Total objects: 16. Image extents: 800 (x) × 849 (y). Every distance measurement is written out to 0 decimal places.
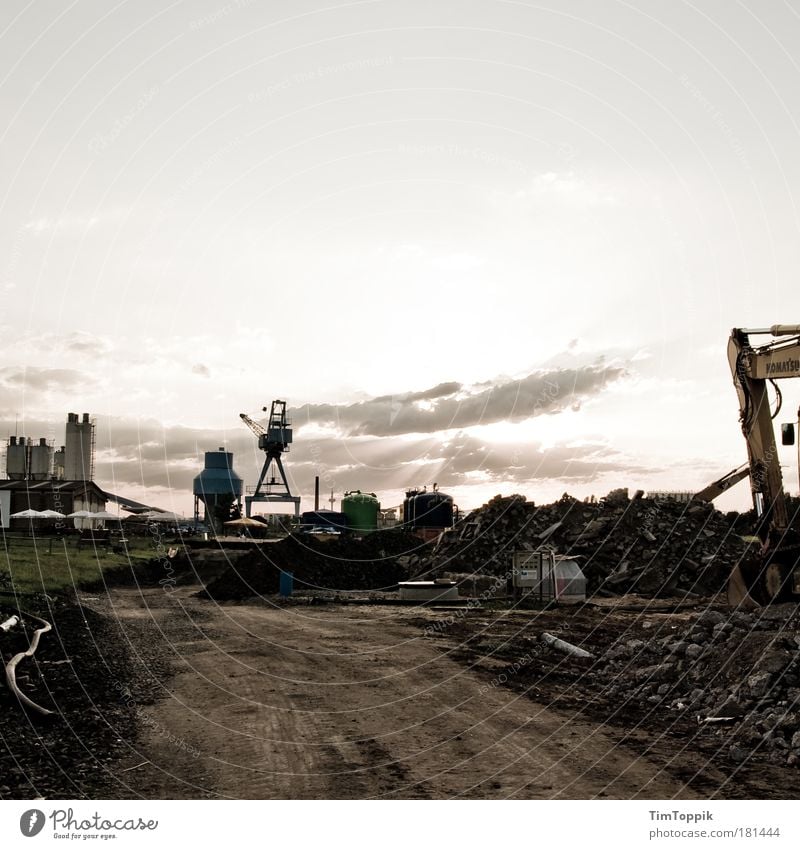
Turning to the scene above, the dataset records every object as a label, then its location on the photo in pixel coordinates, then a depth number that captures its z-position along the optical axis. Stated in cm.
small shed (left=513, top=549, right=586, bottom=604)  3070
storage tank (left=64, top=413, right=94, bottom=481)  9237
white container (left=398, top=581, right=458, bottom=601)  3281
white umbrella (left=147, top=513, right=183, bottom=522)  6451
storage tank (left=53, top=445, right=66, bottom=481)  9218
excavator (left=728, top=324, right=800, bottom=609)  2002
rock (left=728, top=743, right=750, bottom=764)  1088
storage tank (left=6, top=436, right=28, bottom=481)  8669
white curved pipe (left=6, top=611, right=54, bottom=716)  1181
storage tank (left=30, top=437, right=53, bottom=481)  8838
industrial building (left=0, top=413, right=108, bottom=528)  6650
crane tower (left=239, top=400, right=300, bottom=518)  9306
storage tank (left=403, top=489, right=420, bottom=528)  6341
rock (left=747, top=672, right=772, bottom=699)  1308
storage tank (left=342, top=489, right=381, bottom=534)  7612
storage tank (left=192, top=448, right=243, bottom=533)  8750
